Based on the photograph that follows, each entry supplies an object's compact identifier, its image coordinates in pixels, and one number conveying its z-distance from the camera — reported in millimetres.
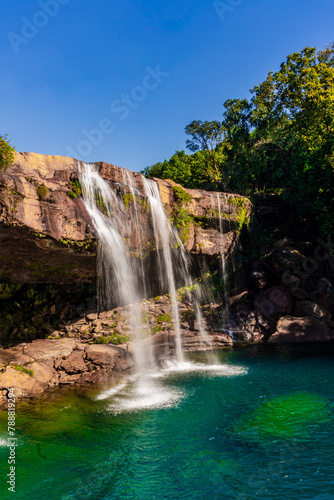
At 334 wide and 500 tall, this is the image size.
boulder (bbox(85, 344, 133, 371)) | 13988
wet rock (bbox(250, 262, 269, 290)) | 21438
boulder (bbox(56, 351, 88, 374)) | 13138
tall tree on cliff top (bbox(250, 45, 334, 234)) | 20656
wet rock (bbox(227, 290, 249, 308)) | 20531
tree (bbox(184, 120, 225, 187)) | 37438
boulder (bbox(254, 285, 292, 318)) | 19484
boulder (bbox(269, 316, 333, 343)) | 17688
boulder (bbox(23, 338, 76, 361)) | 13532
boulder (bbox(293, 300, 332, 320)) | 18766
